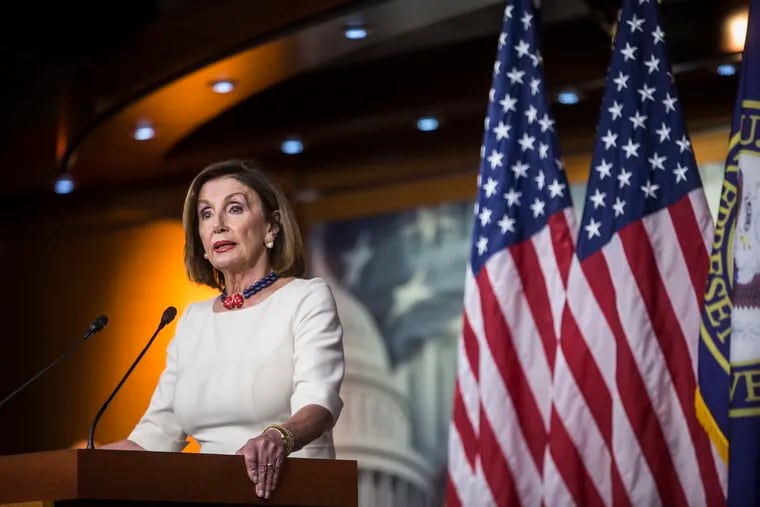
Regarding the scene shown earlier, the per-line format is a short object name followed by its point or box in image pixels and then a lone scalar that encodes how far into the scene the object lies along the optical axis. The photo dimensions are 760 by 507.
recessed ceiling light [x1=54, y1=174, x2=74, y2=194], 14.44
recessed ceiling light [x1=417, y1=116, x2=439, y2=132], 12.65
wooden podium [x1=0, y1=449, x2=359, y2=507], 4.22
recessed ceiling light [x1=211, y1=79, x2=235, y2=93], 11.12
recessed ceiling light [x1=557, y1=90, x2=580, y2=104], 11.68
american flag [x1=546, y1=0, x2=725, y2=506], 7.44
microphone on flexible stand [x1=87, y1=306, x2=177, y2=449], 5.10
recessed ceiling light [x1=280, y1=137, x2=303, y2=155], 13.33
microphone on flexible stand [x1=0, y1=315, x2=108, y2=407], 5.11
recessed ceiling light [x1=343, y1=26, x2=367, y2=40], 9.81
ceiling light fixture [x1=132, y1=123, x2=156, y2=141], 12.37
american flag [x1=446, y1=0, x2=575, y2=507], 7.90
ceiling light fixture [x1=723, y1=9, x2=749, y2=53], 10.66
